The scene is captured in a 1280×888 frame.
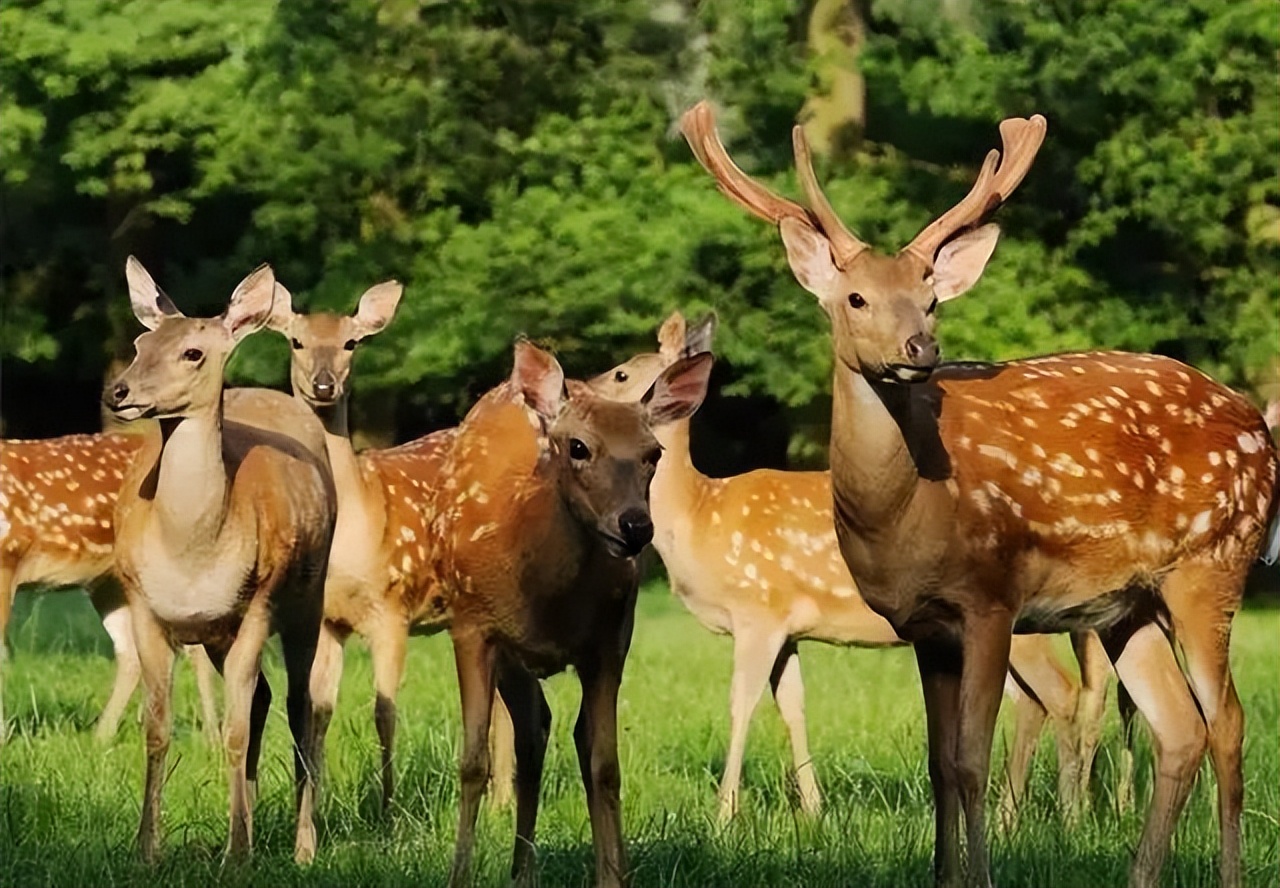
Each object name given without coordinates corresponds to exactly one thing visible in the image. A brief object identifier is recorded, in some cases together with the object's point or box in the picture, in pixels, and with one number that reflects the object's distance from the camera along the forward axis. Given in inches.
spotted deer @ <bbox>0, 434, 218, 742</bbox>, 818.8
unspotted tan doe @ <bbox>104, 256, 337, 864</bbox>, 548.4
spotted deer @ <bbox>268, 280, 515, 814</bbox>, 693.9
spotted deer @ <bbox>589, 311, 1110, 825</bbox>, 685.3
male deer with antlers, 451.8
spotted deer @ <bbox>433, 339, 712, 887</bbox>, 453.4
